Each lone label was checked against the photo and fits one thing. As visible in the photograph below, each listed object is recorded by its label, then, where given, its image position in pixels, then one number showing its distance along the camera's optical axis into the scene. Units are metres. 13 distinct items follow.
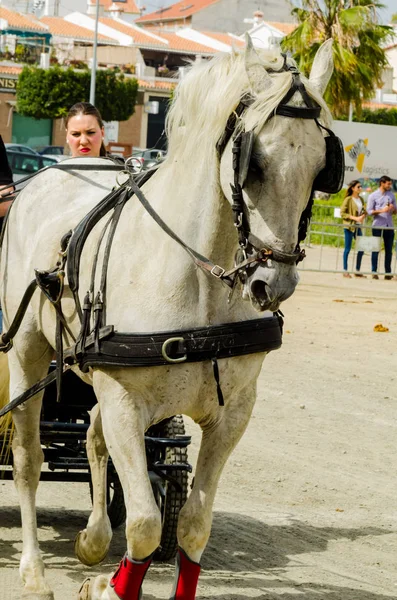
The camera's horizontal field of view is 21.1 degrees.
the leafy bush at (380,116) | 66.25
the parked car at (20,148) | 44.26
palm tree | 28.73
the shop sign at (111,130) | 58.22
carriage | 5.45
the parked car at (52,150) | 51.17
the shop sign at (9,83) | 65.00
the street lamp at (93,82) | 51.16
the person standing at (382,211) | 20.48
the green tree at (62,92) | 57.34
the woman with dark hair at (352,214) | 20.58
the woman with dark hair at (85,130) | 6.42
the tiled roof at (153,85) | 71.19
